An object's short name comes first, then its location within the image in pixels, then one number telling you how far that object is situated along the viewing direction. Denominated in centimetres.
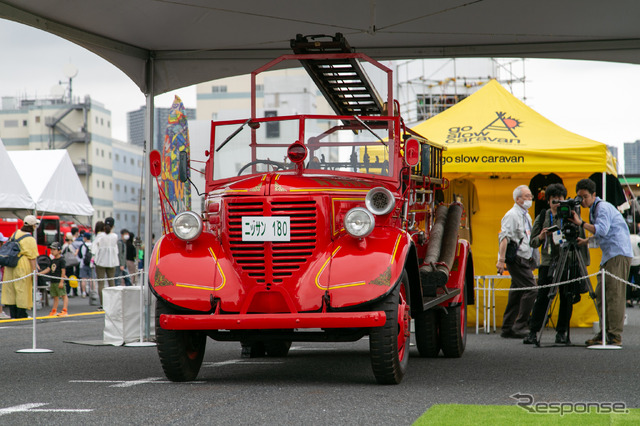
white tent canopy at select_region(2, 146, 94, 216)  2495
